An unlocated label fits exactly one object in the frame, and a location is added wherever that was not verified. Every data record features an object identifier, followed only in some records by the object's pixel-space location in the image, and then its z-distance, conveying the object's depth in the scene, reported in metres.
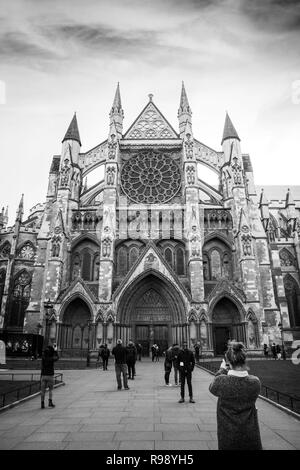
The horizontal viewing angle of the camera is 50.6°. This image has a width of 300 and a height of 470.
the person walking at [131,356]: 13.56
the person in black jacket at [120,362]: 10.92
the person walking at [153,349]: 23.02
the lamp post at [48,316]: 23.46
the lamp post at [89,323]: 26.12
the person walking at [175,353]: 11.69
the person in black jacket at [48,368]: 8.39
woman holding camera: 3.01
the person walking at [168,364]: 11.97
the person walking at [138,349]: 22.68
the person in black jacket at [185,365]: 8.68
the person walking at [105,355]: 17.73
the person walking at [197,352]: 22.00
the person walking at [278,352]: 23.96
